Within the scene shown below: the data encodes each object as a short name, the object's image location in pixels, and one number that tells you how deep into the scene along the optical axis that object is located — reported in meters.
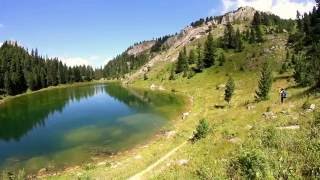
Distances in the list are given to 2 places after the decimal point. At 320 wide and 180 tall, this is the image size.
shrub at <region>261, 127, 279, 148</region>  12.66
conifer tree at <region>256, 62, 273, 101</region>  35.96
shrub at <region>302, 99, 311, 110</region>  20.19
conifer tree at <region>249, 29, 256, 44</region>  105.27
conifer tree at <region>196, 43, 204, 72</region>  94.43
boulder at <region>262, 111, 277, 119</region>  21.57
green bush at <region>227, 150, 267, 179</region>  9.76
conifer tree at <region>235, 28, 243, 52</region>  101.44
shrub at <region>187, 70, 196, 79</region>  91.34
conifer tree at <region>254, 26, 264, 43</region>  102.44
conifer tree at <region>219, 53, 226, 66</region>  91.68
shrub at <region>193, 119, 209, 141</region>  22.86
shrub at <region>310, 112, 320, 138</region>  12.25
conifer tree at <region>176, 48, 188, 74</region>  102.70
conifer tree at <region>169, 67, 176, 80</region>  97.87
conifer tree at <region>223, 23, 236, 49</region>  107.03
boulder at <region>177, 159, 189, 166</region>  15.61
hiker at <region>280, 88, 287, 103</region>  28.22
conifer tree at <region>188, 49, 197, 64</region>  108.46
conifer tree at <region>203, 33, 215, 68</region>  95.32
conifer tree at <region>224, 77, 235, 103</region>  42.41
